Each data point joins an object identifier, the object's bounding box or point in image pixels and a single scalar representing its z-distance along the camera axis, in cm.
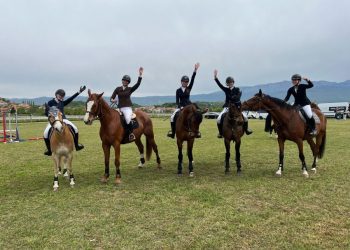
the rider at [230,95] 964
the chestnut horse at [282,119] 988
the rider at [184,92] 1039
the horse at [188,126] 977
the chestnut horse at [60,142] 825
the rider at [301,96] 1005
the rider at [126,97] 982
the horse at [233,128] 968
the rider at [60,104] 921
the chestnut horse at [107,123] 861
